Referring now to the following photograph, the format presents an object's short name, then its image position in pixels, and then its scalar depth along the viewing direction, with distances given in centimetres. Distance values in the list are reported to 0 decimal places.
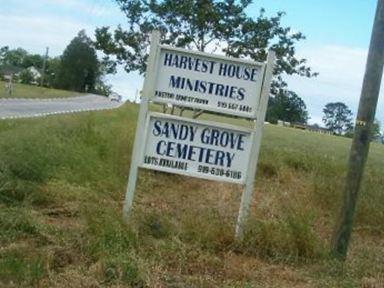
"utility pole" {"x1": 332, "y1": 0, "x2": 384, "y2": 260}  627
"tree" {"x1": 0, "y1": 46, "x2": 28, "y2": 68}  15518
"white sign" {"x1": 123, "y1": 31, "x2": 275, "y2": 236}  680
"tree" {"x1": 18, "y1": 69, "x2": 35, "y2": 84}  12862
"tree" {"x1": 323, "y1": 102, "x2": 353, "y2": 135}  13062
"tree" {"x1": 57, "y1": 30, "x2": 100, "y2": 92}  10819
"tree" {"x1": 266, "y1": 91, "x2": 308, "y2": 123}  9169
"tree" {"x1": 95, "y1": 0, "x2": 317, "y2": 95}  1359
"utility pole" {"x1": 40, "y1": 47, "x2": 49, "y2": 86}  11331
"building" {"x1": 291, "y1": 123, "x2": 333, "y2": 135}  10097
